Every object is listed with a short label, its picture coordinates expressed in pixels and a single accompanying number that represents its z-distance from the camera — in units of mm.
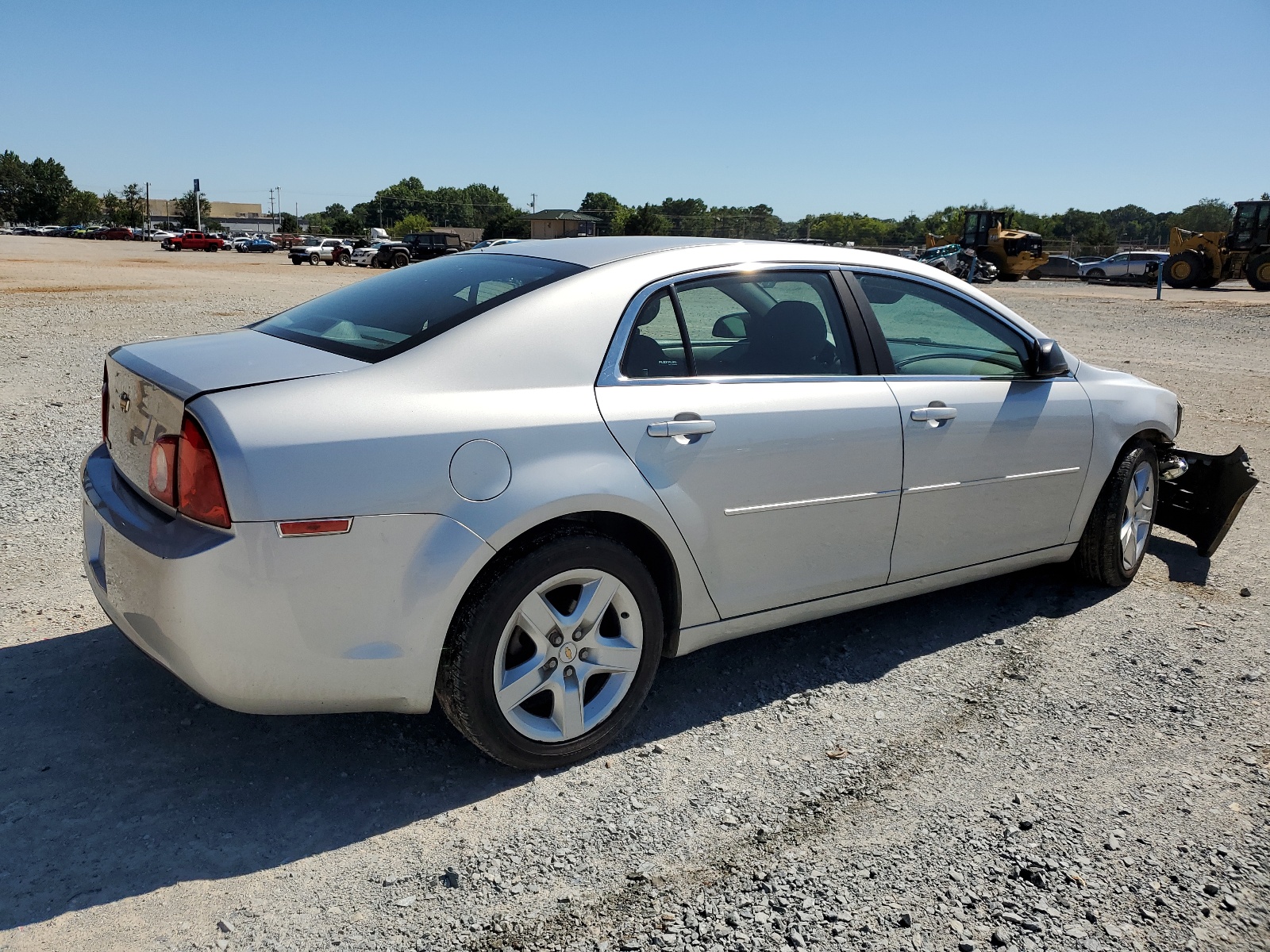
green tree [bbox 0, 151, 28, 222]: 137000
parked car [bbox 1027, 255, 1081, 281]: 52438
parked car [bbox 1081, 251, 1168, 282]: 45750
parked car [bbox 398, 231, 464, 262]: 47656
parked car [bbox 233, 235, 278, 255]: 76938
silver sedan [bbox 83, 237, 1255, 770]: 2625
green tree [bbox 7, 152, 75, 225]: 137250
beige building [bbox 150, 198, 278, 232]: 164125
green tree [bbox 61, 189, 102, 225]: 141375
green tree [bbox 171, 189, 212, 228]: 155250
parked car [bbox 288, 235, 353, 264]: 50219
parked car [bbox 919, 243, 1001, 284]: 39531
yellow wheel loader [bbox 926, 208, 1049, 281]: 42312
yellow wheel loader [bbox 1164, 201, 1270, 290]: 35094
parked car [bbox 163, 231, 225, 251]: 68812
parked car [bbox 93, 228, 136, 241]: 93938
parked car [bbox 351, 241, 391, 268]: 45931
